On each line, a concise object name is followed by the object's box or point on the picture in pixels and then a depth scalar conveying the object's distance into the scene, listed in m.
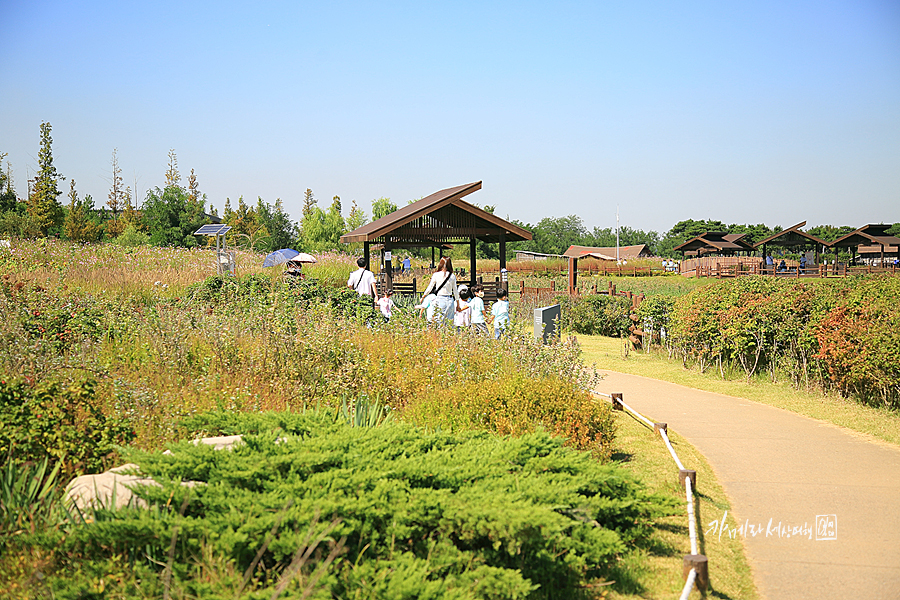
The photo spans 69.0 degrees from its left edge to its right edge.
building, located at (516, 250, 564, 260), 78.62
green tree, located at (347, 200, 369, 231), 55.00
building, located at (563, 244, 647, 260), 88.37
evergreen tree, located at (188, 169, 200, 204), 62.44
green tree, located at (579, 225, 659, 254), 110.17
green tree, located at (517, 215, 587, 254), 93.66
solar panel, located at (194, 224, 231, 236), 17.00
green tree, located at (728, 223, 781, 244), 85.19
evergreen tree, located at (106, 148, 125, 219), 61.81
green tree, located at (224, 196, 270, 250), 46.83
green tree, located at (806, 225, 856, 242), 86.38
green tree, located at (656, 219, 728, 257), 96.19
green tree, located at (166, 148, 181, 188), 59.37
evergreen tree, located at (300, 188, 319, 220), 72.19
